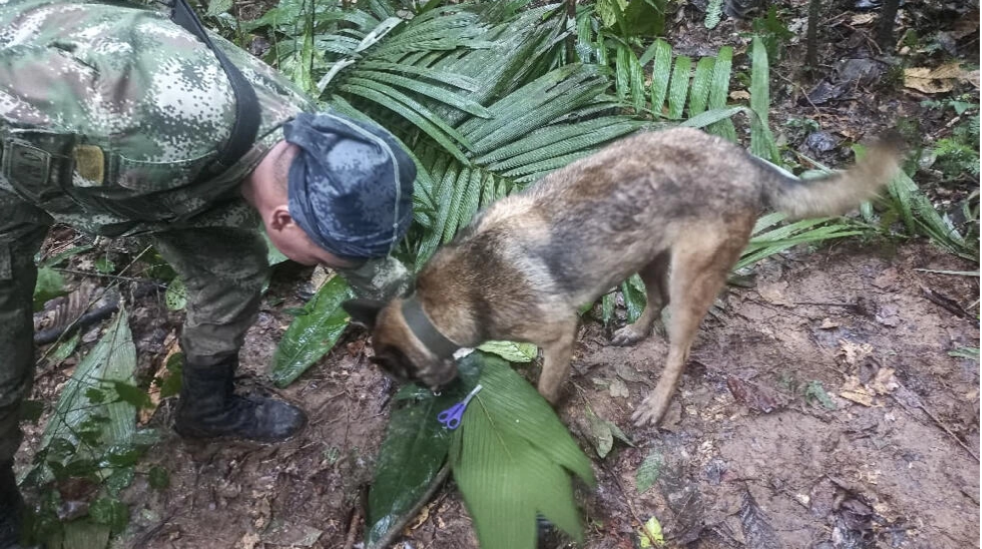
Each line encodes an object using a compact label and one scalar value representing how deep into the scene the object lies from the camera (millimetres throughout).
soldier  1920
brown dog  2867
